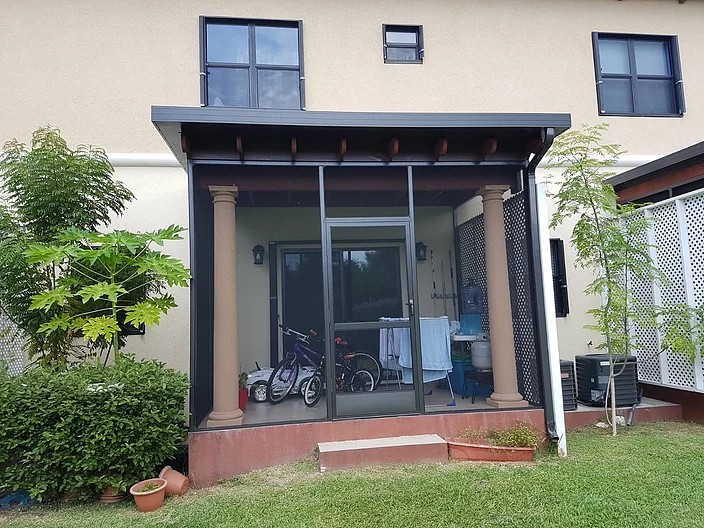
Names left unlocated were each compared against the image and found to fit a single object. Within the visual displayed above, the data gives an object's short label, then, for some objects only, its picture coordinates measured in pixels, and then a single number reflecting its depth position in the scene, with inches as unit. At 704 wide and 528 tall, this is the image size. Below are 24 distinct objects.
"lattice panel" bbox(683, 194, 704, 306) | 195.8
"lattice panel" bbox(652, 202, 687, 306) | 207.0
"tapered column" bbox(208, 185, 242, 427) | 168.9
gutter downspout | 171.5
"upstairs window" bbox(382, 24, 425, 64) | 265.0
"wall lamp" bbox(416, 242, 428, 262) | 254.7
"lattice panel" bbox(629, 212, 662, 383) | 219.8
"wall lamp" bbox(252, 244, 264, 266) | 265.3
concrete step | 157.4
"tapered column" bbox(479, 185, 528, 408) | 184.4
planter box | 163.5
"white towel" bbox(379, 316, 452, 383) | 196.1
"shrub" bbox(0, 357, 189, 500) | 138.4
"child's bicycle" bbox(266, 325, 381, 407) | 177.9
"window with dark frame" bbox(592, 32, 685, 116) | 278.4
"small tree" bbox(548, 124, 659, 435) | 193.2
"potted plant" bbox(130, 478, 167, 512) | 139.1
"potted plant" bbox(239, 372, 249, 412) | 209.1
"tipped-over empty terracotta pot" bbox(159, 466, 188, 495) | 149.8
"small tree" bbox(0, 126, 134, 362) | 163.6
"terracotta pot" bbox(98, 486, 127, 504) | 146.8
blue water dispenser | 233.5
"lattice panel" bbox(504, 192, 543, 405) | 184.1
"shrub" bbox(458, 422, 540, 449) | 165.0
